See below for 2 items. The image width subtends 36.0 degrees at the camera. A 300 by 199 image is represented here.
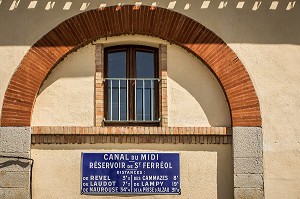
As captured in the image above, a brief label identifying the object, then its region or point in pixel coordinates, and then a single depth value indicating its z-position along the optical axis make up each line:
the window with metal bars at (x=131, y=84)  8.16
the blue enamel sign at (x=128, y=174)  7.79
